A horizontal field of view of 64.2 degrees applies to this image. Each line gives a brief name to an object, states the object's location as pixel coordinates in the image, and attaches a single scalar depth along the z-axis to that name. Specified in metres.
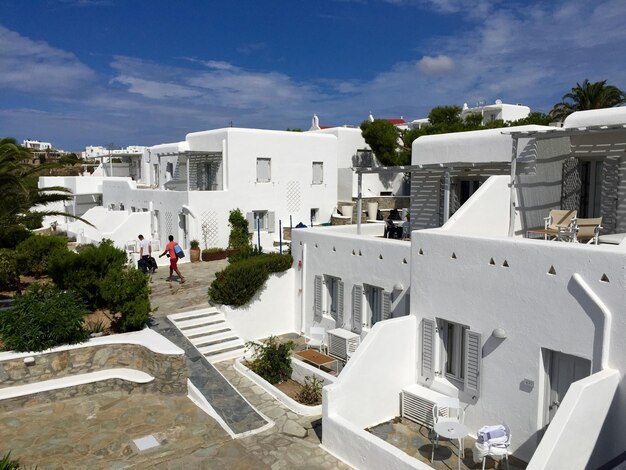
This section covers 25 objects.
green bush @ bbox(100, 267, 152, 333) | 13.51
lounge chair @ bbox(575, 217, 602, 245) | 11.12
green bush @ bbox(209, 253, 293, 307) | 16.28
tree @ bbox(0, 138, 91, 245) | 14.09
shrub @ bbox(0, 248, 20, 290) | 16.75
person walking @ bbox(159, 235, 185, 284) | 19.34
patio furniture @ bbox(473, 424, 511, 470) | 8.81
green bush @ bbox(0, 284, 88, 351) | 11.75
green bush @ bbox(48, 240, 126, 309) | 14.71
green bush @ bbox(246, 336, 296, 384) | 13.70
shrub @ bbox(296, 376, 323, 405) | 12.32
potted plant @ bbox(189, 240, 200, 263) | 23.98
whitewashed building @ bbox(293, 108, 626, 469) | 8.41
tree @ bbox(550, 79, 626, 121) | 33.38
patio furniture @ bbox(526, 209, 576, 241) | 10.97
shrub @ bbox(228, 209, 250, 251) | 25.91
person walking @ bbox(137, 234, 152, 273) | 20.69
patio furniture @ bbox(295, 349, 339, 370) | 13.68
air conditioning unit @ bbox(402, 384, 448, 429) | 11.01
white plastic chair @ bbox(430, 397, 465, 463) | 10.44
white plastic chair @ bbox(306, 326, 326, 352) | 15.30
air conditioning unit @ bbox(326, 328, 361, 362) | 14.38
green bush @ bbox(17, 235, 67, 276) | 20.05
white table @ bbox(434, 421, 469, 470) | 9.12
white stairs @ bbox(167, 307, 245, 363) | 15.05
